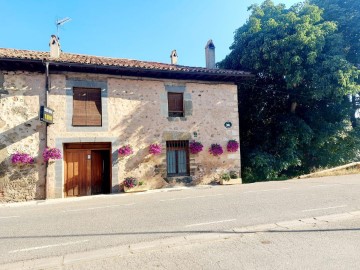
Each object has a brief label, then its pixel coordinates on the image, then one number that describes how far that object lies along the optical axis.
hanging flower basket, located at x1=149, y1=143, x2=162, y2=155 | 10.56
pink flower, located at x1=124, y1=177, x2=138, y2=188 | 9.99
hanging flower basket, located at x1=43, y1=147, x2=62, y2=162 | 9.18
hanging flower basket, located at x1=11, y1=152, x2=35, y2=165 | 8.94
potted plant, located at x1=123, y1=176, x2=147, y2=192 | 10.00
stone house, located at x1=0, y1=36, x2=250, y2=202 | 9.35
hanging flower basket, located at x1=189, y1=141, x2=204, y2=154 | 11.13
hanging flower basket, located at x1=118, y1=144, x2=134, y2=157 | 10.15
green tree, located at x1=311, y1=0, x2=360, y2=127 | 13.80
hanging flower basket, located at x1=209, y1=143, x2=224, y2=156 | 11.41
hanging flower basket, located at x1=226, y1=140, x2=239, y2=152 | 11.70
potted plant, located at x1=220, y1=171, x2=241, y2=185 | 11.27
